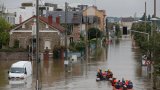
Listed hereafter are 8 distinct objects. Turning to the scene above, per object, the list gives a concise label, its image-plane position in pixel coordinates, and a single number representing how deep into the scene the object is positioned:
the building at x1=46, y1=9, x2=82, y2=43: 100.36
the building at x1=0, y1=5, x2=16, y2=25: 108.26
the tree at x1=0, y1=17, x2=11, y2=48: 81.38
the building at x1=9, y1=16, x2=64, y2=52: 78.75
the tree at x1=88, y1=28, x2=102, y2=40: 119.19
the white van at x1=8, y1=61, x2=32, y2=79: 48.44
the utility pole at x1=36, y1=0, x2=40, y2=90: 33.05
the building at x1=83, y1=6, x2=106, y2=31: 132.40
